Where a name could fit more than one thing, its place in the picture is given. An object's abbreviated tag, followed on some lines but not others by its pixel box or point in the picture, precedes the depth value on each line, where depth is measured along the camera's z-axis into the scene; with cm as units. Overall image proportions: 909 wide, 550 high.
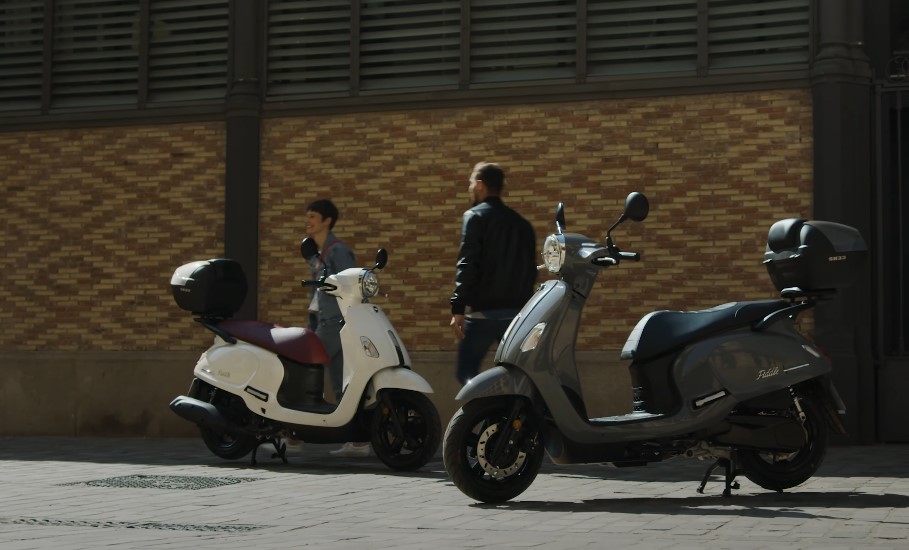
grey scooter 740
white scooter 952
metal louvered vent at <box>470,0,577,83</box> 1272
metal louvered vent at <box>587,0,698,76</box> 1235
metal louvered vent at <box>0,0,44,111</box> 1448
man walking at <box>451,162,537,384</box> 895
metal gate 1163
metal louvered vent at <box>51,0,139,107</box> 1420
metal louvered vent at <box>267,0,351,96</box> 1346
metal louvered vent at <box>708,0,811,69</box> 1203
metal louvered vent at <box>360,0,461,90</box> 1308
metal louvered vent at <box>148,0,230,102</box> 1387
